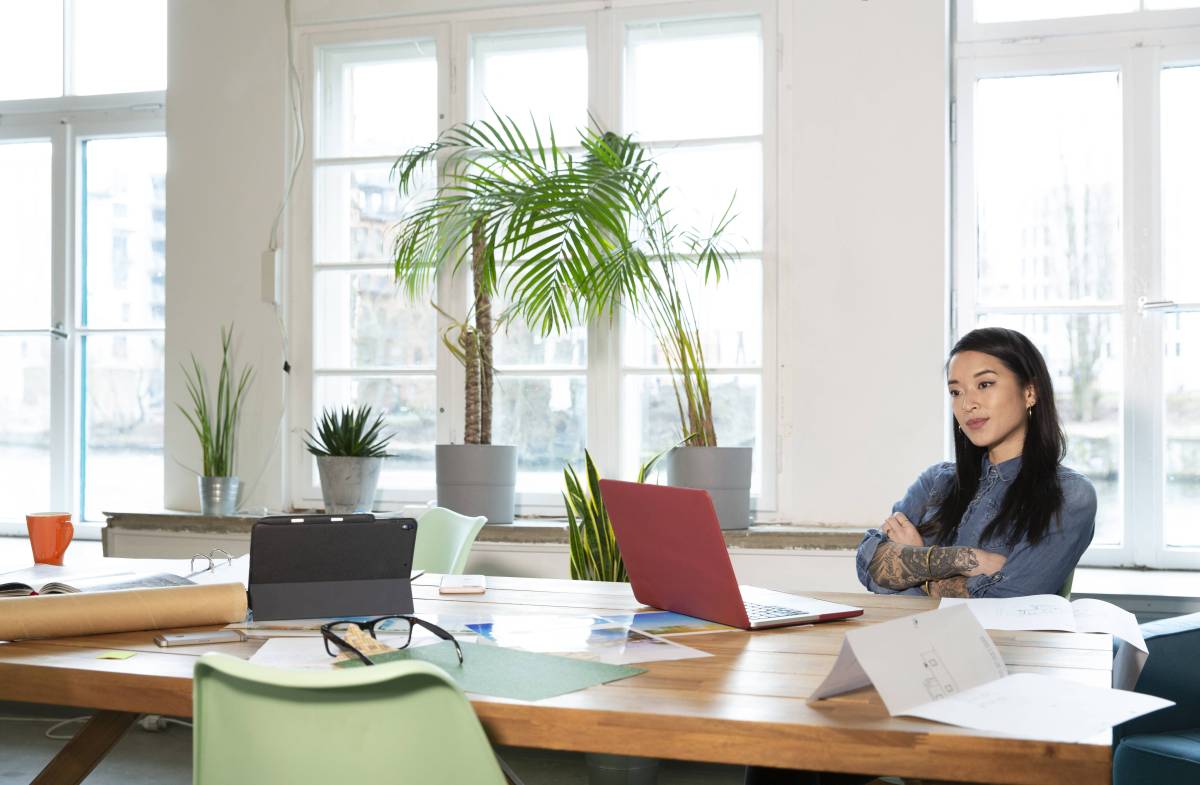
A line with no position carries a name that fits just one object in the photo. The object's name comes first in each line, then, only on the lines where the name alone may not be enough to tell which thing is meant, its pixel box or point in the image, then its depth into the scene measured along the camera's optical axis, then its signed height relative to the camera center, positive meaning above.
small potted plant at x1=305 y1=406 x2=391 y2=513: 4.14 -0.24
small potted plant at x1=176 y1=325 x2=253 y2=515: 4.41 -0.11
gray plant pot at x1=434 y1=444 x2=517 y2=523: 4.03 -0.29
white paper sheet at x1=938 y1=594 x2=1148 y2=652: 1.89 -0.39
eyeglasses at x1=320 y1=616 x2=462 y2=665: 1.61 -0.36
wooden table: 1.27 -0.39
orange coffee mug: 2.59 -0.32
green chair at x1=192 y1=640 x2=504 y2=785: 1.22 -0.37
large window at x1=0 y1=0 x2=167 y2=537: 5.07 +0.60
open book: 2.05 -0.36
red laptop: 1.87 -0.29
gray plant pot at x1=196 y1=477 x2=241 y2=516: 4.40 -0.38
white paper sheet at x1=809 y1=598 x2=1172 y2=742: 1.31 -0.37
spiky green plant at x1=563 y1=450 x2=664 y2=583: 3.56 -0.45
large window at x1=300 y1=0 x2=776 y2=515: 4.16 +0.72
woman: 2.44 -0.25
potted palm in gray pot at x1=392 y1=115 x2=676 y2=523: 3.84 +0.56
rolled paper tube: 1.81 -0.35
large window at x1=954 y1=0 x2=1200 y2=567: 3.90 +0.60
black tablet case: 1.96 -0.30
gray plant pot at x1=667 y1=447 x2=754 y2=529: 3.77 -0.26
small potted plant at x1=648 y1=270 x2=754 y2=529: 3.78 -0.20
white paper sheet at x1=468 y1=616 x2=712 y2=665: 1.71 -0.39
